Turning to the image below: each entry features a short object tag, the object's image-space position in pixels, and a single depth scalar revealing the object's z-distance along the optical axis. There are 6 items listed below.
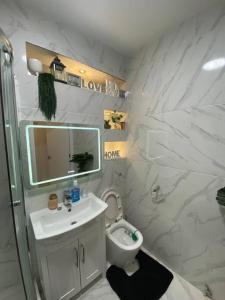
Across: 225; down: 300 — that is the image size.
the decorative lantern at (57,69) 1.35
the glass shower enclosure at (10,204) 0.92
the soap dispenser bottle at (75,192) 1.50
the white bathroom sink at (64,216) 1.14
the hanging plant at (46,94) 1.25
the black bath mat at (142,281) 1.41
